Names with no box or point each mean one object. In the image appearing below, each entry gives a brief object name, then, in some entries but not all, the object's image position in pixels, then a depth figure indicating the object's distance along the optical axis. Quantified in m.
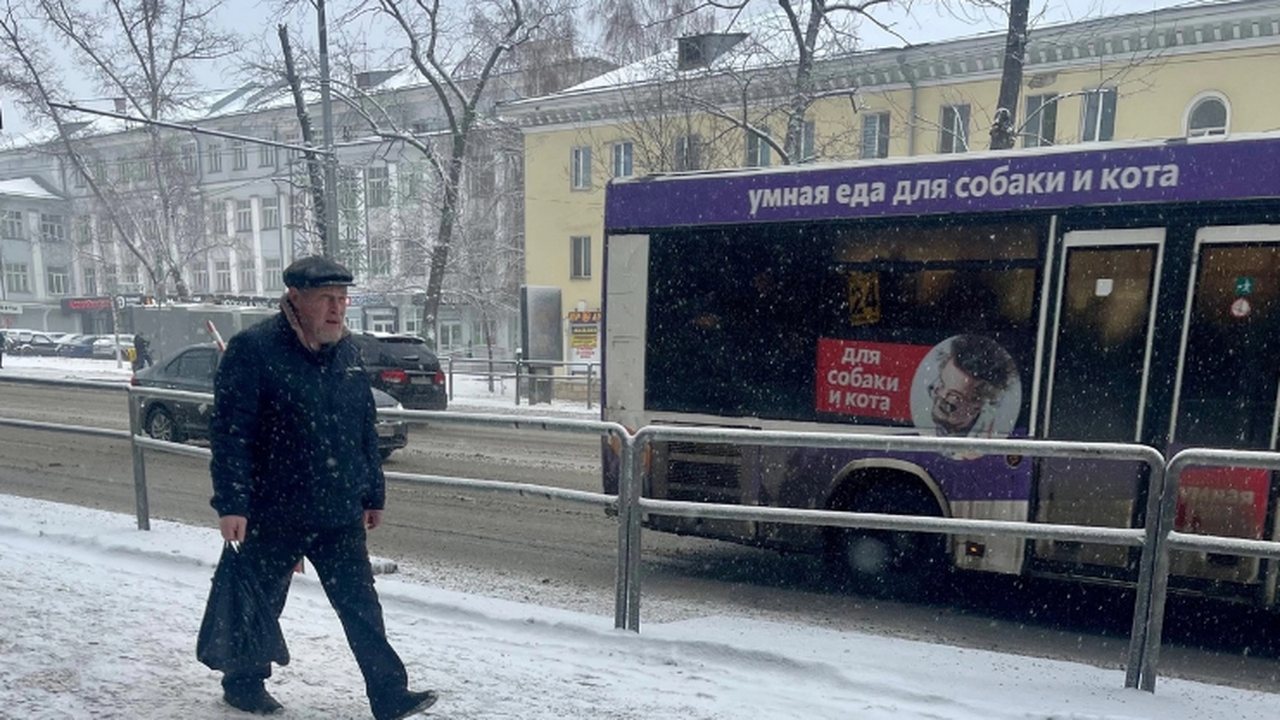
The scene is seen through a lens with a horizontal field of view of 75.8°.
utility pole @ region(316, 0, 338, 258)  18.41
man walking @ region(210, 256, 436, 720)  3.00
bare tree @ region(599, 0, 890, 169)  16.86
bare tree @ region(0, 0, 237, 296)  31.14
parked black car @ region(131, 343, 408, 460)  10.06
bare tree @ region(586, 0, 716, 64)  20.44
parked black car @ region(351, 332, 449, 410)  14.37
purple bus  4.76
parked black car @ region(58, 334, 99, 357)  41.28
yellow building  19.95
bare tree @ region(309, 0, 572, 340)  23.95
